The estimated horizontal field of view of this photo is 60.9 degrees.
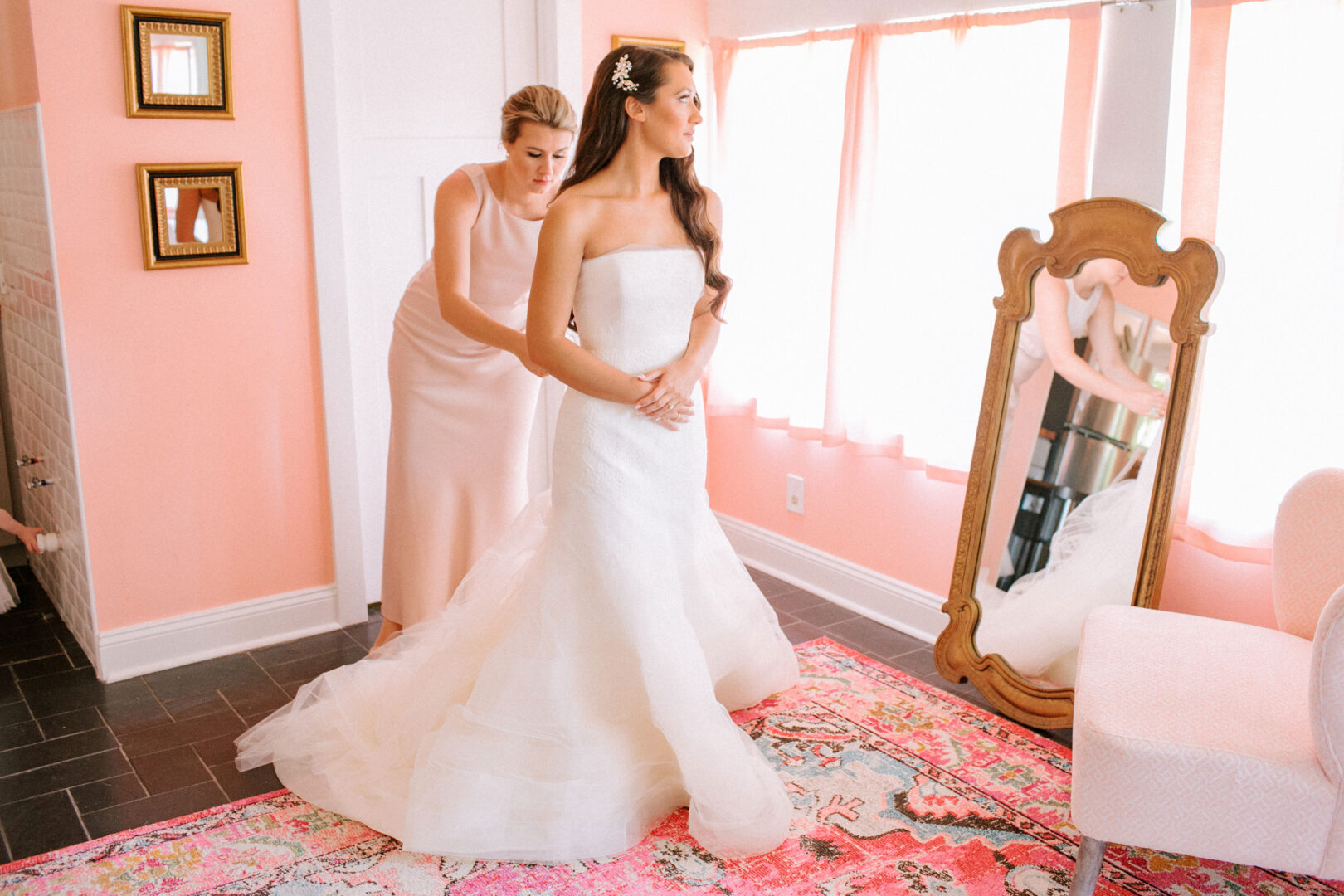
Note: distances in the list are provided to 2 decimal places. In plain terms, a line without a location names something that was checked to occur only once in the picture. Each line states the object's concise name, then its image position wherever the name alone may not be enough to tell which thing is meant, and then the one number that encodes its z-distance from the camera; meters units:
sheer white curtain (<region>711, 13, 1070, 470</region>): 3.32
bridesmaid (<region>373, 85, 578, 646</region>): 3.01
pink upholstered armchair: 2.07
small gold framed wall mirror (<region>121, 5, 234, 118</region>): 3.23
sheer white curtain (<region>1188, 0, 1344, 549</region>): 2.63
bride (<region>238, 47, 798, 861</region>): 2.50
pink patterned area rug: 2.45
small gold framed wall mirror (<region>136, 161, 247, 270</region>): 3.33
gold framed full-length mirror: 2.85
